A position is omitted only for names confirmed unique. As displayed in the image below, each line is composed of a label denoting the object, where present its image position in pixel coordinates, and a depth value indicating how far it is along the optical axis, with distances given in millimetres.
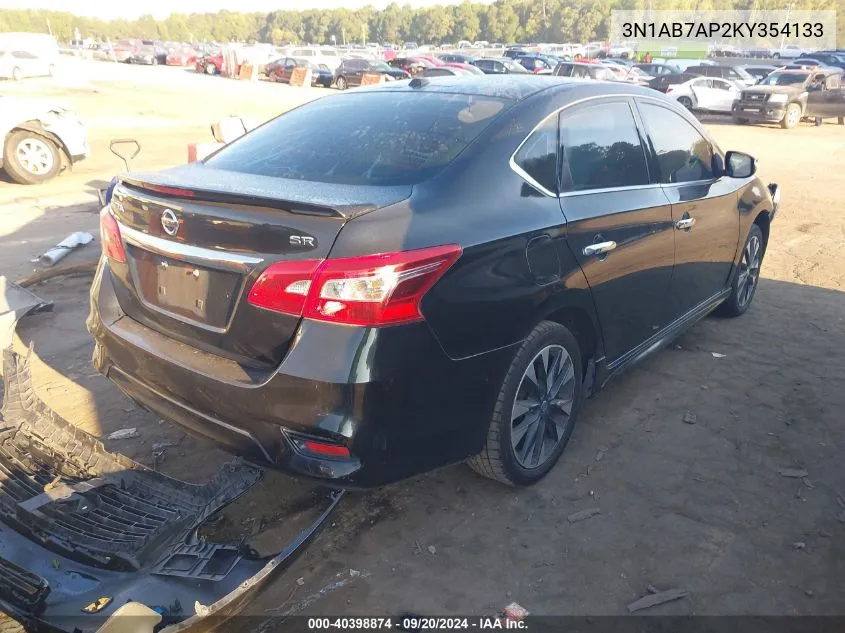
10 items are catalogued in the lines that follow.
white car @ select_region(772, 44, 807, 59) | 50553
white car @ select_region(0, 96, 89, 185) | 9188
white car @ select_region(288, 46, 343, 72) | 37438
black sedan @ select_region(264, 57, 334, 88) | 32562
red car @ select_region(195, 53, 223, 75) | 39344
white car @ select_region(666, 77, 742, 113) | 21609
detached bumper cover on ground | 2066
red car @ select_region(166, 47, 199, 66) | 45688
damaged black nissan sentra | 2184
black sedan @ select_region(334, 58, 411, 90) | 30125
